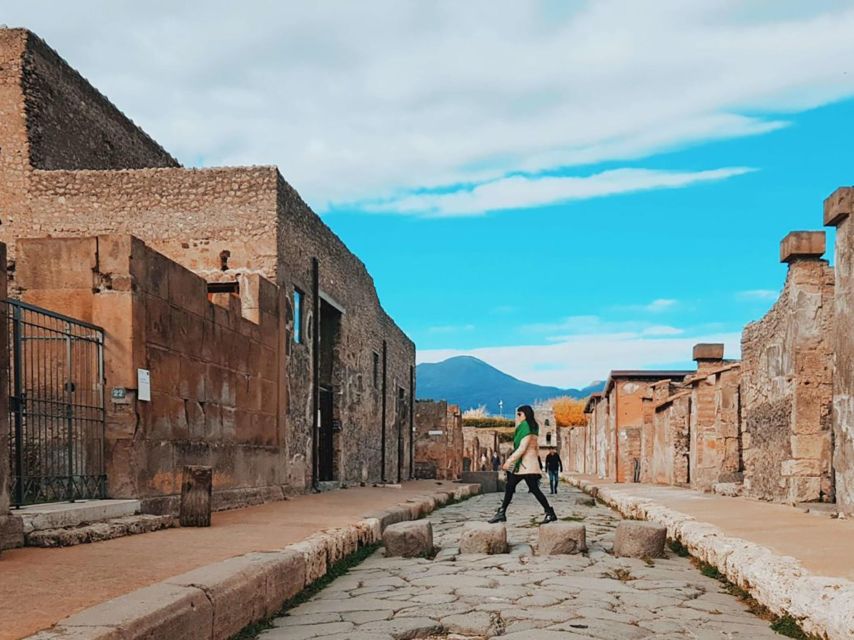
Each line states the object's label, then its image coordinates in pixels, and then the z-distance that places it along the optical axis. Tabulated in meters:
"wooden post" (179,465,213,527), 8.82
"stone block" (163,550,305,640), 4.65
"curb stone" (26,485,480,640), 3.71
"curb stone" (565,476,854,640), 4.48
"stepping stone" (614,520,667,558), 8.12
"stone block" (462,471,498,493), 26.62
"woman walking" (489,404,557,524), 10.80
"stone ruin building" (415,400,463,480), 34.00
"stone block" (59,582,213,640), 3.70
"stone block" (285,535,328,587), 6.53
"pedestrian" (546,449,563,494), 24.03
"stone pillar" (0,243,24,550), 6.18
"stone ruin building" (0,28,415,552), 8.83
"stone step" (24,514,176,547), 6.53
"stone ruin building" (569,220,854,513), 10.30
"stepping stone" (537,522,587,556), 8.26
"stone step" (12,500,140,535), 6.70
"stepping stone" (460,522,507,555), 8.29
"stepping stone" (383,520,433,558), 8.17
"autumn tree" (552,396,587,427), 75.00
